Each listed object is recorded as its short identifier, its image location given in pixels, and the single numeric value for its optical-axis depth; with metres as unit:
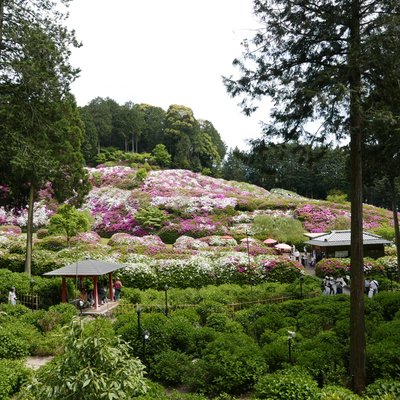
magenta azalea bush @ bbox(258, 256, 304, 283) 20.95
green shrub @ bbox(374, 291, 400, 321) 14.31
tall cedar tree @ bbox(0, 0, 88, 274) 12.15
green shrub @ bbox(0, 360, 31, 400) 8.66
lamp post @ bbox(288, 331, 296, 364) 9.74
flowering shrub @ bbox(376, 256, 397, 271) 23.44
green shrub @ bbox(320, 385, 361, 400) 6.54
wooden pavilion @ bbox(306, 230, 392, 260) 26.70
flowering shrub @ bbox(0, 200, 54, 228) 36.25
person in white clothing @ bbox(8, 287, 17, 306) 16.64
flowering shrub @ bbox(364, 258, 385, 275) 22.56
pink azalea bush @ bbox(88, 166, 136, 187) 45.65
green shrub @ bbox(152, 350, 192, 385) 9.96
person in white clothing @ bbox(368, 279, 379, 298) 17.86
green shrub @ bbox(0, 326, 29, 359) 11.26
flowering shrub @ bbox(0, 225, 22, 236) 31.83
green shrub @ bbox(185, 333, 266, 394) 9.29
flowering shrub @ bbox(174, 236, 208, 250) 27.56
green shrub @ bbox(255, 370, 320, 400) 7.80
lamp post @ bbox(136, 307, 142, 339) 11.43
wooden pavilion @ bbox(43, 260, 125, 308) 16.44
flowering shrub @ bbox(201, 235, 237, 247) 29.27
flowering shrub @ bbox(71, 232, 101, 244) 27.67
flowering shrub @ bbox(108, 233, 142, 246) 27.56
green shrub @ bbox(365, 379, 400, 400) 7.84
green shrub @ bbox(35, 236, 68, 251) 26.89
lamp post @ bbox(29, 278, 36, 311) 18.41
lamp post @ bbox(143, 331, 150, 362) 10.01
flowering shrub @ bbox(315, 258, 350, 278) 22.77
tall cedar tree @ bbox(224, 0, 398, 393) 8.23
